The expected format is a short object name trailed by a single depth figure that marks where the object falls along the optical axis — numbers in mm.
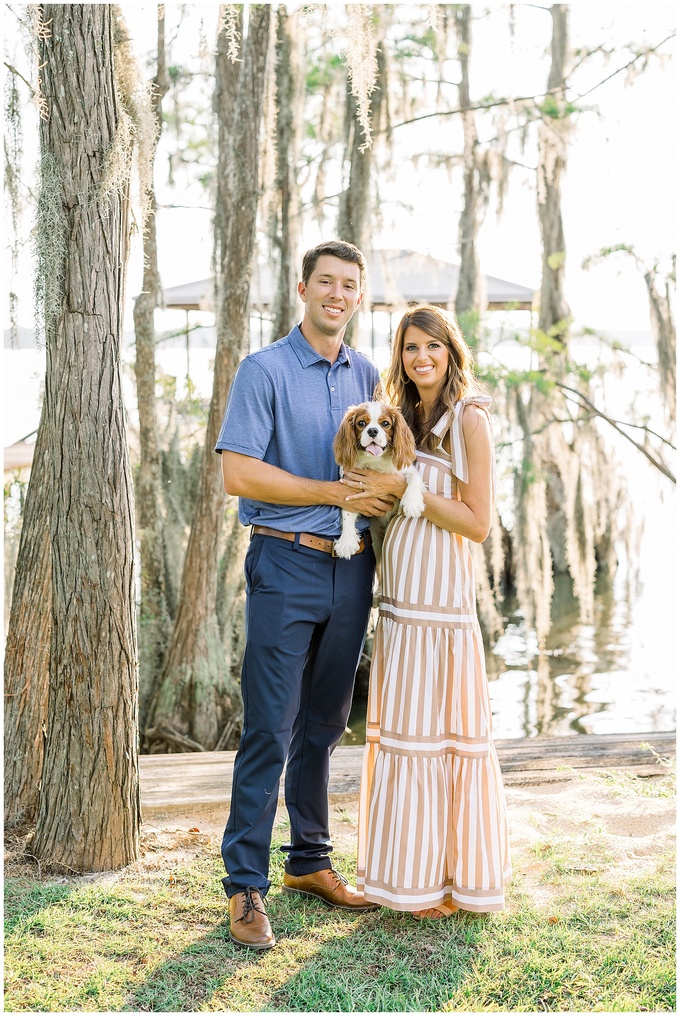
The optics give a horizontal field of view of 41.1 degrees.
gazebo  13125
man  3281
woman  3244
